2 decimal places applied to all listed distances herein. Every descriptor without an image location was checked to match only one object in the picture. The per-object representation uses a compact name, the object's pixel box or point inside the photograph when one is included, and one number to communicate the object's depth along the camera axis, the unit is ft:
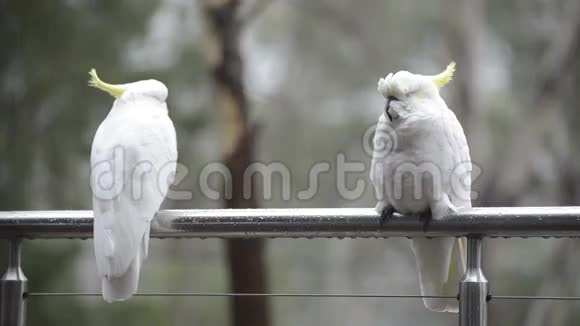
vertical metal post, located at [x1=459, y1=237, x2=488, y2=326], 24.67
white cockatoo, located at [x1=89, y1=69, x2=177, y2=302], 25.73
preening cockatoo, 26.26
